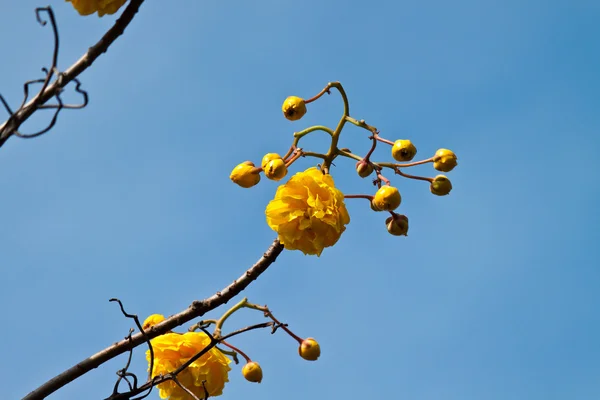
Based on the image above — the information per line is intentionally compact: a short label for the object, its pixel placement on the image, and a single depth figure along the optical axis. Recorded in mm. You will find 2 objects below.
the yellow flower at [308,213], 6707
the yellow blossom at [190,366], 6744
